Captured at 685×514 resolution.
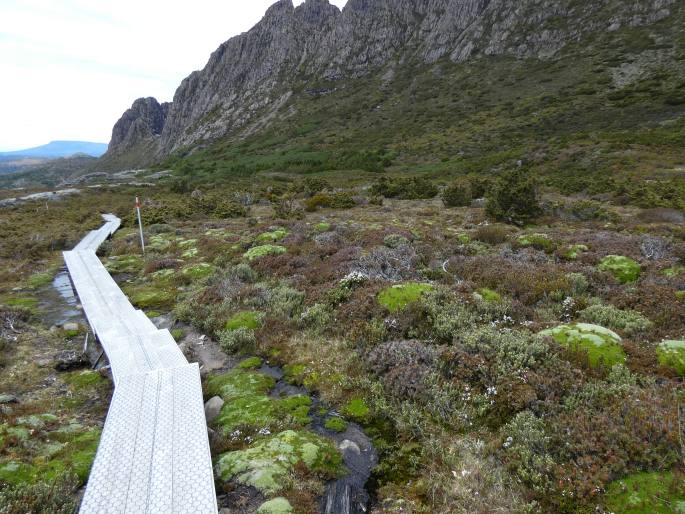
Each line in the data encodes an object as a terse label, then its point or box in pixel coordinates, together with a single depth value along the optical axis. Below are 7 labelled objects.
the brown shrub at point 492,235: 19.03
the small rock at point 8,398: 7.98
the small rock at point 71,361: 9.84
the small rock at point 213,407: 7.59
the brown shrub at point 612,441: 5.03
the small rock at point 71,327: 12.28
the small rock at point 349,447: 6.57
